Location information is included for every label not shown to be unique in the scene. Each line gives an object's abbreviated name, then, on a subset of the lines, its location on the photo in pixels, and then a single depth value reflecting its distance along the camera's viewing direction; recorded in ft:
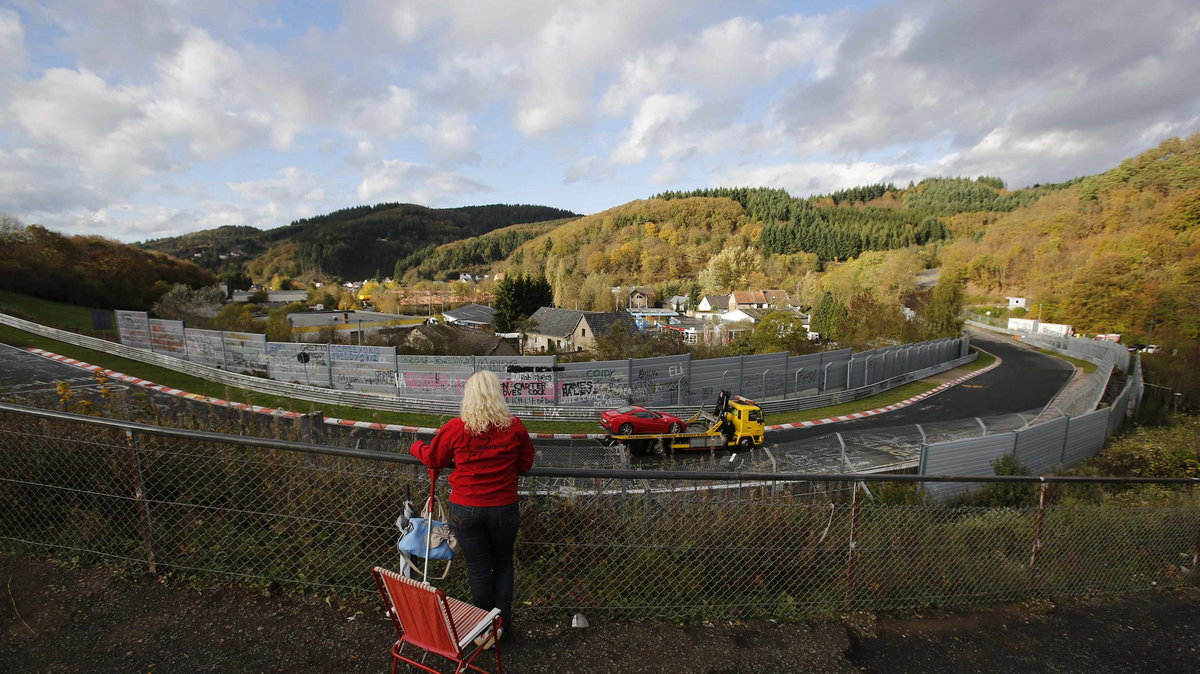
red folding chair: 7.66
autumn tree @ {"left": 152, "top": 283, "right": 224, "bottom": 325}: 145.89
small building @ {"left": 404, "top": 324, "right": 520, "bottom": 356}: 102.63
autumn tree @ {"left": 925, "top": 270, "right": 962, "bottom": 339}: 140.56
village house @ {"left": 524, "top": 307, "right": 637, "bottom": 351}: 150.30
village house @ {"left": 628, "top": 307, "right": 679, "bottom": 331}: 221.54
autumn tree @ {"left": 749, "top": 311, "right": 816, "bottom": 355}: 101.50
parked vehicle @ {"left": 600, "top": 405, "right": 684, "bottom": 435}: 53.11
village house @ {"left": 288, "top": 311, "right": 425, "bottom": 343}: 124.03
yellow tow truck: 53.11
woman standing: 9.56
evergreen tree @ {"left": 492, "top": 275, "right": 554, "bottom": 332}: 189.06
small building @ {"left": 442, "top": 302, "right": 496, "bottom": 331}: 220.64
